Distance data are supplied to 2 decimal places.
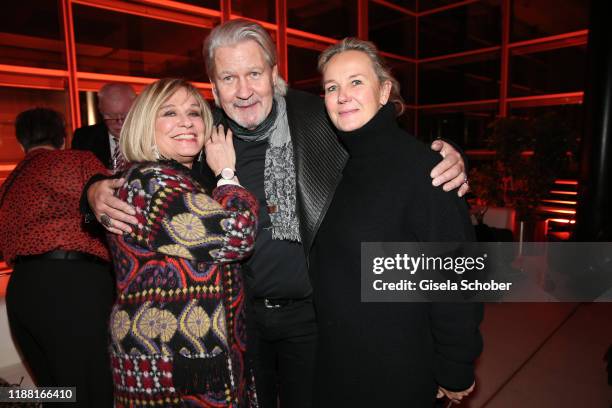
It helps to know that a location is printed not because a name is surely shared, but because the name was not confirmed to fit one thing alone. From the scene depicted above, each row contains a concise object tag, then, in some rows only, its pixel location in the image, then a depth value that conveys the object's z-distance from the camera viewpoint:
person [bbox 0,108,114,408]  1.94
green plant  4.79
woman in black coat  1.19
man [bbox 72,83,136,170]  3.00
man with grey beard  1.64
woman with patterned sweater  1.22
